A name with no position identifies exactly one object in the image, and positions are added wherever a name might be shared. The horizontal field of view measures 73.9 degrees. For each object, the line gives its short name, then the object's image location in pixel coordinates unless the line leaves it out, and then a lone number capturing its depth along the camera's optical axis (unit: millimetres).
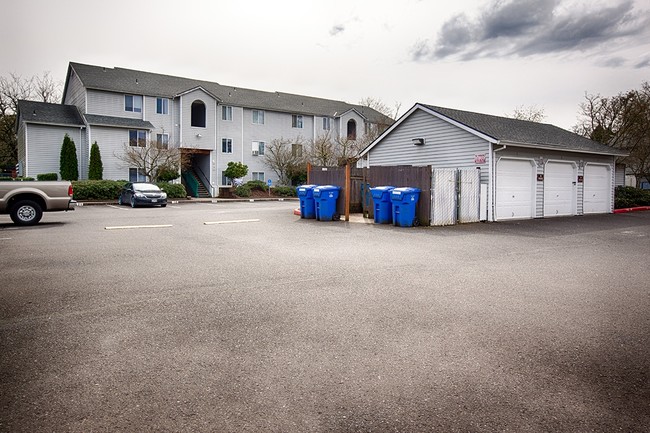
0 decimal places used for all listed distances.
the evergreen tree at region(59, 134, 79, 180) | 31000
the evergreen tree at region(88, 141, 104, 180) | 31188
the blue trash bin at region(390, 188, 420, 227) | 14727
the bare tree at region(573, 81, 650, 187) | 31516
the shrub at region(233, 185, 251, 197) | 35406
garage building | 17359
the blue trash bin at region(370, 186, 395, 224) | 15617
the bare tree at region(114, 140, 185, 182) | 31672
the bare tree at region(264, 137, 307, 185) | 40250
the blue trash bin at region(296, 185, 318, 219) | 17109
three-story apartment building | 32062
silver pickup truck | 13648
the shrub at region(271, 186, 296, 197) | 37406
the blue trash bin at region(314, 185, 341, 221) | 16422
